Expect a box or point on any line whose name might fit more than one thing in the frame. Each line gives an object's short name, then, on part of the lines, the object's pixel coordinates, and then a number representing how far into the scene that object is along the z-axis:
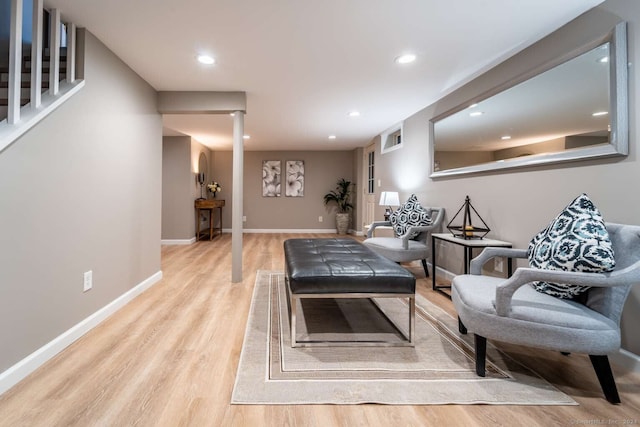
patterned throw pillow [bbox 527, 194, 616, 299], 1.37
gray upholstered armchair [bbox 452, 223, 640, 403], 1.31
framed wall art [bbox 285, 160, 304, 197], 7.52
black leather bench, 1.82
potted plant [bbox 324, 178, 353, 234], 7.37
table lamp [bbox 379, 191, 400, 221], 4.35
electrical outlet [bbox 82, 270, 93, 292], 2.08
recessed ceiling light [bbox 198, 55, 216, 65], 2.48
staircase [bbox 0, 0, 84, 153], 1.54
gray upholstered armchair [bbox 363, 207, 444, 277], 3.22
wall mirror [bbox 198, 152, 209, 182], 6.41
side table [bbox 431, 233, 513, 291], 2.45
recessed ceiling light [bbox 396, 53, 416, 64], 2.44
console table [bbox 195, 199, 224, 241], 6.09
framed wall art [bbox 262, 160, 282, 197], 7.47
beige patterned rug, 1.38
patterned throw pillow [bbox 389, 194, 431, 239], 3.52
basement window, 4.74
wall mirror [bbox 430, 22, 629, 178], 1.68
